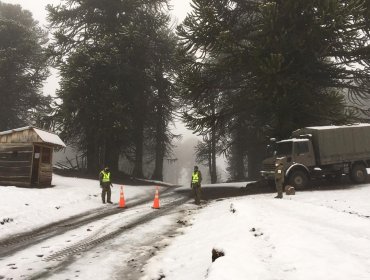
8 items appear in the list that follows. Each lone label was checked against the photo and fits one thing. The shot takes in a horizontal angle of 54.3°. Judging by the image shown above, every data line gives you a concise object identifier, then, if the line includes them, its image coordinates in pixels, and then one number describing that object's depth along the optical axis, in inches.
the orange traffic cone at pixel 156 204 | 573.2
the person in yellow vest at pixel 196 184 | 637.3
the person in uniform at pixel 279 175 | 605.7
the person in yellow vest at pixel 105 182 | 645.9
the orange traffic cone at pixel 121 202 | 594.3
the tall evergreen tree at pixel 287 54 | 697.0
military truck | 731.4
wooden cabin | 753.0
